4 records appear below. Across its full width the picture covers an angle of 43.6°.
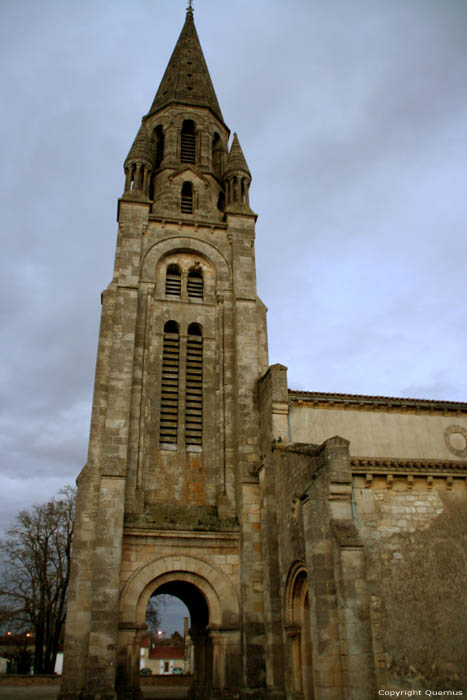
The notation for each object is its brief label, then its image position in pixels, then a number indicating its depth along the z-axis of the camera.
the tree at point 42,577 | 29.73
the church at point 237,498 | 12.94
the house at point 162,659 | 64.25
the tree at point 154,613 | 34.48
